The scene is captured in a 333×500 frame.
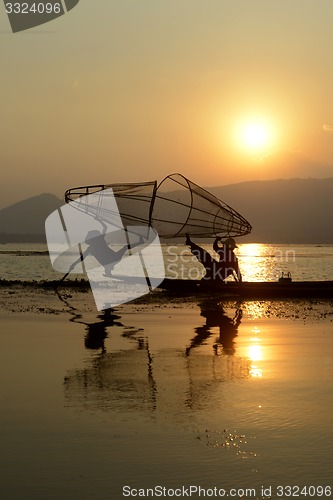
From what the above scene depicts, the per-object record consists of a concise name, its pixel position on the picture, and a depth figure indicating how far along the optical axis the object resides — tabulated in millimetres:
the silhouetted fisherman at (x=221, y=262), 30312
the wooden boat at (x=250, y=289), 30594
